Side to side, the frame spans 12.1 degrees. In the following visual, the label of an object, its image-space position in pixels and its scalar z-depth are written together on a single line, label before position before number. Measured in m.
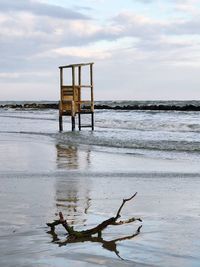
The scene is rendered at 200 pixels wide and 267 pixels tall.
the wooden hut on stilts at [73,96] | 45.60
